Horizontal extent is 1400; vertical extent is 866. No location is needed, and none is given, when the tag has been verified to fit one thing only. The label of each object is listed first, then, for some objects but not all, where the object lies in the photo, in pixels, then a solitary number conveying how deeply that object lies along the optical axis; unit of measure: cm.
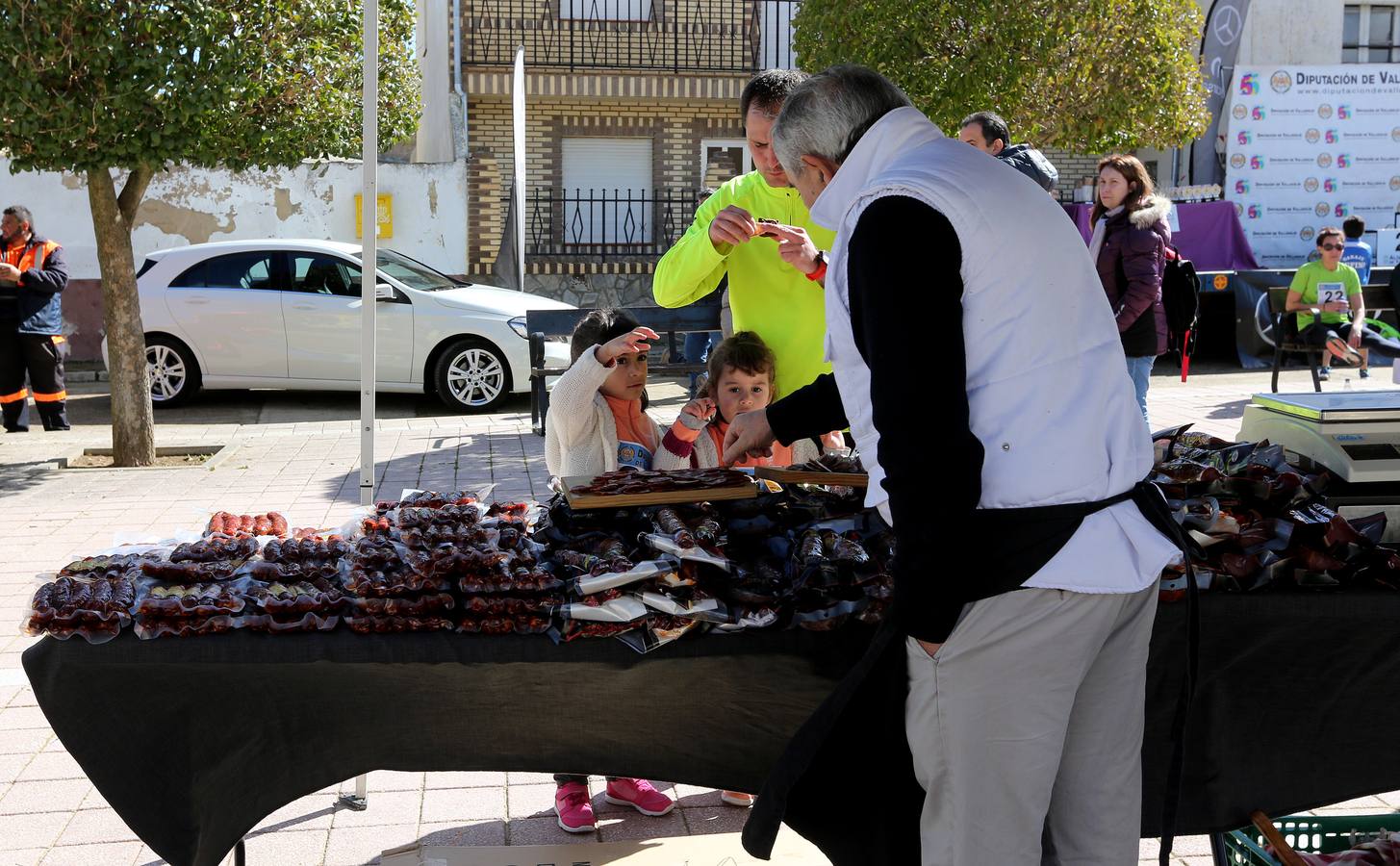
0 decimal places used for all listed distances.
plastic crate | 284
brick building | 1825
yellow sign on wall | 1568
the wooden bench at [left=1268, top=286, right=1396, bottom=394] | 1106
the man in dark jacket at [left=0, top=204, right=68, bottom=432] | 1017
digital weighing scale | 288
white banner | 1733
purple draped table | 1598
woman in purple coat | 722
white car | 1159
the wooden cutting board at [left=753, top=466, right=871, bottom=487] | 273
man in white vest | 185
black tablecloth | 234
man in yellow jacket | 336
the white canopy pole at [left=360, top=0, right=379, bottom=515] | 411
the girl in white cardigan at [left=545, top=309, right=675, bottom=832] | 339
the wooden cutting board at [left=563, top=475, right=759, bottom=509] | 262
